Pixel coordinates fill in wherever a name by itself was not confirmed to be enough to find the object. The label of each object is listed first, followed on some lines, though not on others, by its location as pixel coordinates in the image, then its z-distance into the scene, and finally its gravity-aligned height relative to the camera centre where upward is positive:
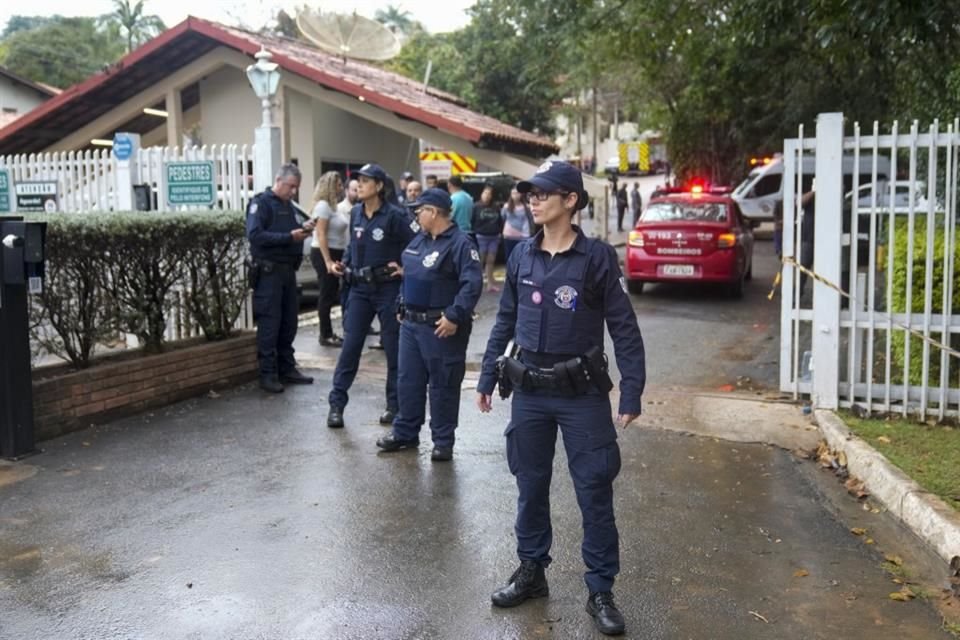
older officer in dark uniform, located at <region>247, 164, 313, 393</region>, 7.71 -0.13
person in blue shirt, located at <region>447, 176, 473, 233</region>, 14.29 +0.56
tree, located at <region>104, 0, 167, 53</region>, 60.38 +14.65
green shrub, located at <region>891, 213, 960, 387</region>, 6.60 -0.41
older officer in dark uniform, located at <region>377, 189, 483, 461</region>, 5.89 -0.42
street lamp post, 9.45 +0.89
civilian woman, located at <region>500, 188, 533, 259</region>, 14.57 +0.28
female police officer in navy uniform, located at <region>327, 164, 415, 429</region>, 6.59 -0.18
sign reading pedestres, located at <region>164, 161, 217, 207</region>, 9.23 +0.61
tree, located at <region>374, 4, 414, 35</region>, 84.19 +20.56
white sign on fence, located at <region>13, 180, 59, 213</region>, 10.87 +0.59
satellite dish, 18.58 +4.23
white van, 27.31 +1.36
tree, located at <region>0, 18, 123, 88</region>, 52.94 +11.00
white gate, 6.32 -0.36
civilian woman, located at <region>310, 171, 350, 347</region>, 8.96 +0.03
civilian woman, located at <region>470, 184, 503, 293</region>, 14.96 +0.23
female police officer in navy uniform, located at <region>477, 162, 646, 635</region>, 3.82 -0.55
